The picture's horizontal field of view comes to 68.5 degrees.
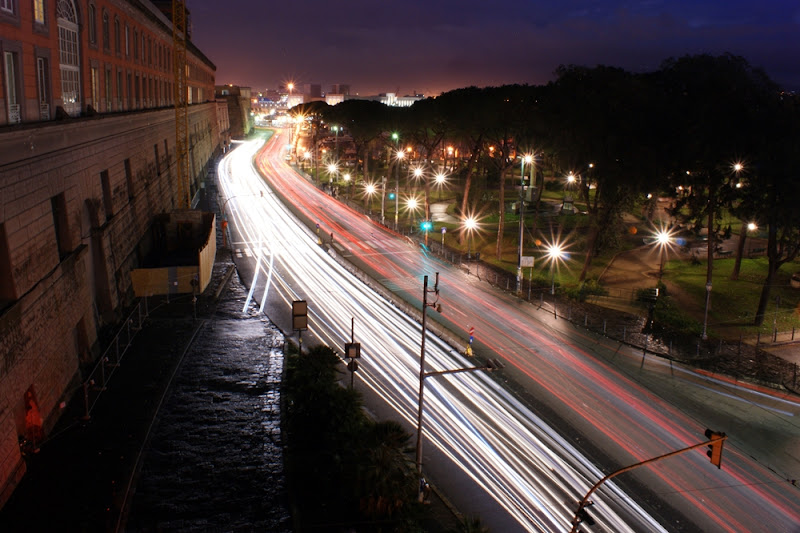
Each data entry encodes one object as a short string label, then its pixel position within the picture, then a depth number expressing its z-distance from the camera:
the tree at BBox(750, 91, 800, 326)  27.45
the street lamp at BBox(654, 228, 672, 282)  35.56
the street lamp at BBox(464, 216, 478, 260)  42.38
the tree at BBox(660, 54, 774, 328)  29.55
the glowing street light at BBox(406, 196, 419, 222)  59.30
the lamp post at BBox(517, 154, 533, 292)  32.98
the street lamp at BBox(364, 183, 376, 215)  66.81
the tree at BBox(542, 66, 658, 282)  33.75
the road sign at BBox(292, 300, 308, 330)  21.75
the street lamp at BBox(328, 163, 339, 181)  80.70
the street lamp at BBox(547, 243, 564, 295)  41.84
